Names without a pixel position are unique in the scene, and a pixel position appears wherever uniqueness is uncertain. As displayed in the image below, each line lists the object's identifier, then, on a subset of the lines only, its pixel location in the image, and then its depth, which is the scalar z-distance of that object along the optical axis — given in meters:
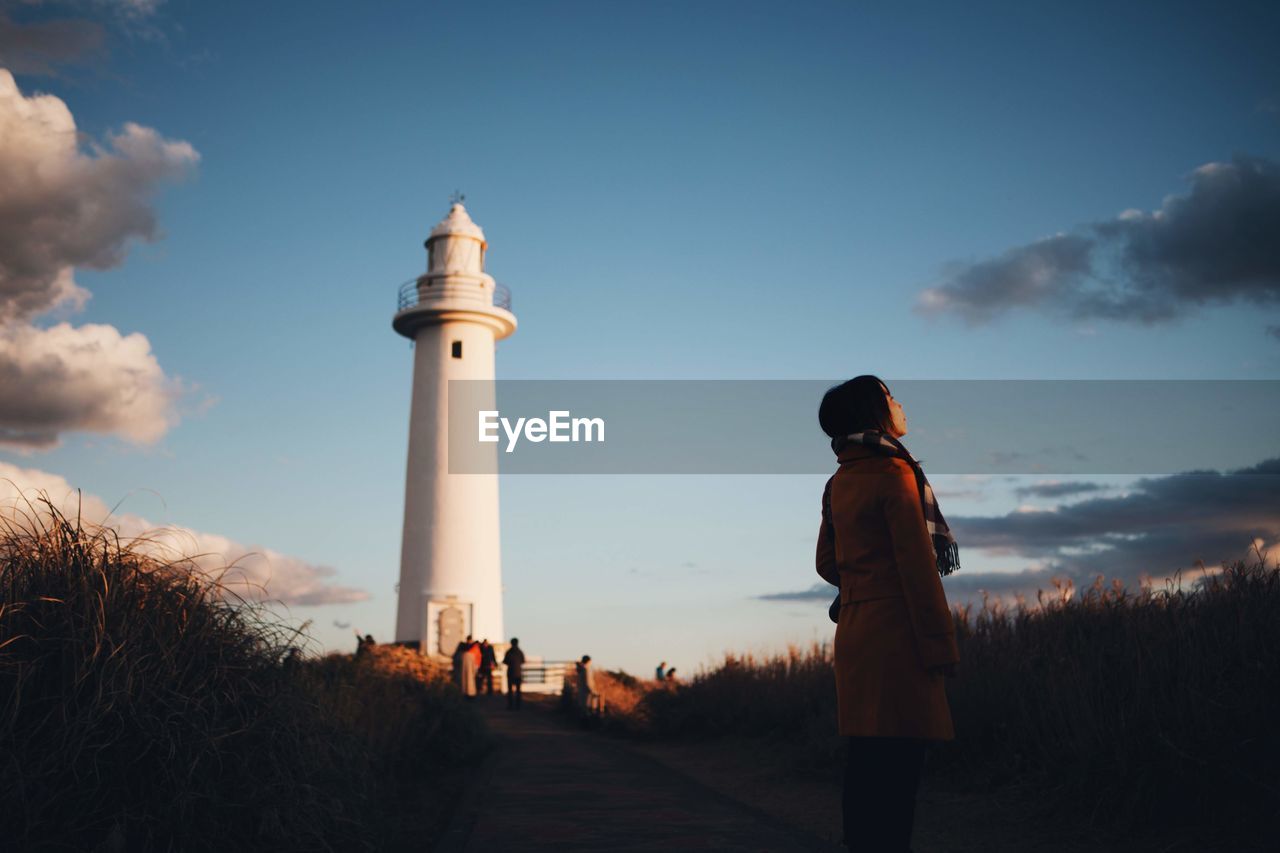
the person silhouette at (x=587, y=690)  18.59
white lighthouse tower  30.81
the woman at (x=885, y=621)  4.00
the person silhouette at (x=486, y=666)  28.80
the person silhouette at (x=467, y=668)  23.22
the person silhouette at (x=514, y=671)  24.06
